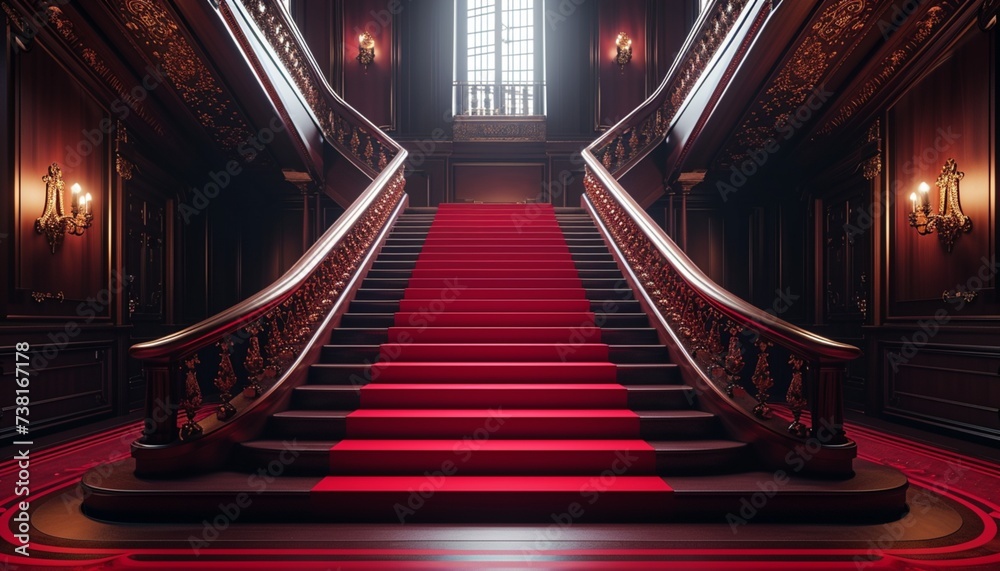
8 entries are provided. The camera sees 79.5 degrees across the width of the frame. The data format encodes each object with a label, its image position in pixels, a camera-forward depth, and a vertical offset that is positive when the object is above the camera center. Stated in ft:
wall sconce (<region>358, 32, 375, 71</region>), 33.88 +13.32
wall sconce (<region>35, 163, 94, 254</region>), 14.78 +1.87
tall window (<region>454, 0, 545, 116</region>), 35.35 +13.83
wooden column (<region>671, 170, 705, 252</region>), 24.29 +4.28
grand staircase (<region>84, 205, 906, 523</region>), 8.93 -2.74
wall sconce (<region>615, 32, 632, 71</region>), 33.60 +13.18
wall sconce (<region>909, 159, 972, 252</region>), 15.12 +1.86
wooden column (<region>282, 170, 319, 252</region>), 24.22 +4.01
